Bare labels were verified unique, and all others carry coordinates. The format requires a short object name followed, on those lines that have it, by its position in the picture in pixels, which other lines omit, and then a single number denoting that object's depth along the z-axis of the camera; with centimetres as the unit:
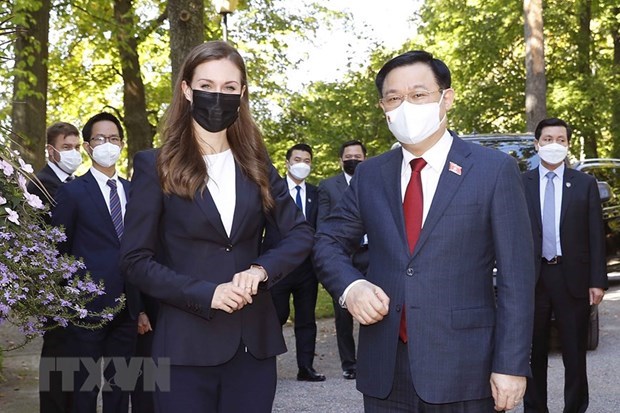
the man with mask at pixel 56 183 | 661
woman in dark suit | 397
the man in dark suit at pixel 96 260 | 659
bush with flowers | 460
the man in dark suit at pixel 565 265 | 782
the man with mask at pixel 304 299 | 1038
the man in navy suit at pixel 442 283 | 384
